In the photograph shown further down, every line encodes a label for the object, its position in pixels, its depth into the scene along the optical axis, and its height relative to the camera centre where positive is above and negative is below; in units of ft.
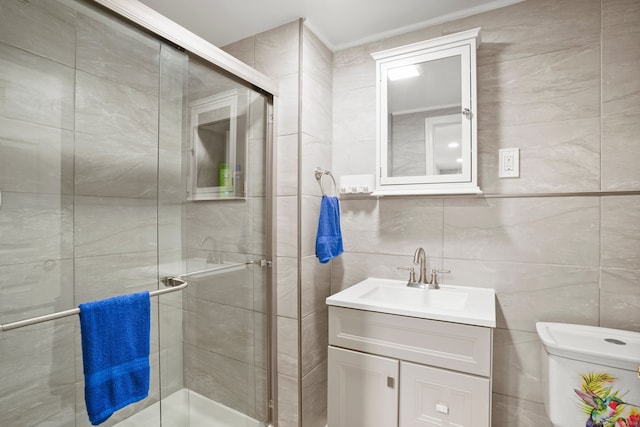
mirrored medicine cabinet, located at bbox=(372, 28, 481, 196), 4.97 +1.62
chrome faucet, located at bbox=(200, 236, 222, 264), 4.37 -0.60
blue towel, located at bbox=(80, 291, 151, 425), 2.97 -1.39
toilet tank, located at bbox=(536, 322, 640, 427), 3.46 -1.88
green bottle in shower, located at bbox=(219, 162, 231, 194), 4.54 +0.50
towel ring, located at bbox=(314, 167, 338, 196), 5.83 +0.69
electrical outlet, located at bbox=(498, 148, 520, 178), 4.89 +0.81
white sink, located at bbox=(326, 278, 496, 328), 4.00 -1.29
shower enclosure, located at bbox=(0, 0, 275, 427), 2.77 +0.05
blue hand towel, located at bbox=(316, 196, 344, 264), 5.36 -0.35
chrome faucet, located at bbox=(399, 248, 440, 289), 5.38 -1.08
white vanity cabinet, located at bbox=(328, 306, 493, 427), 3.87 -2.10
